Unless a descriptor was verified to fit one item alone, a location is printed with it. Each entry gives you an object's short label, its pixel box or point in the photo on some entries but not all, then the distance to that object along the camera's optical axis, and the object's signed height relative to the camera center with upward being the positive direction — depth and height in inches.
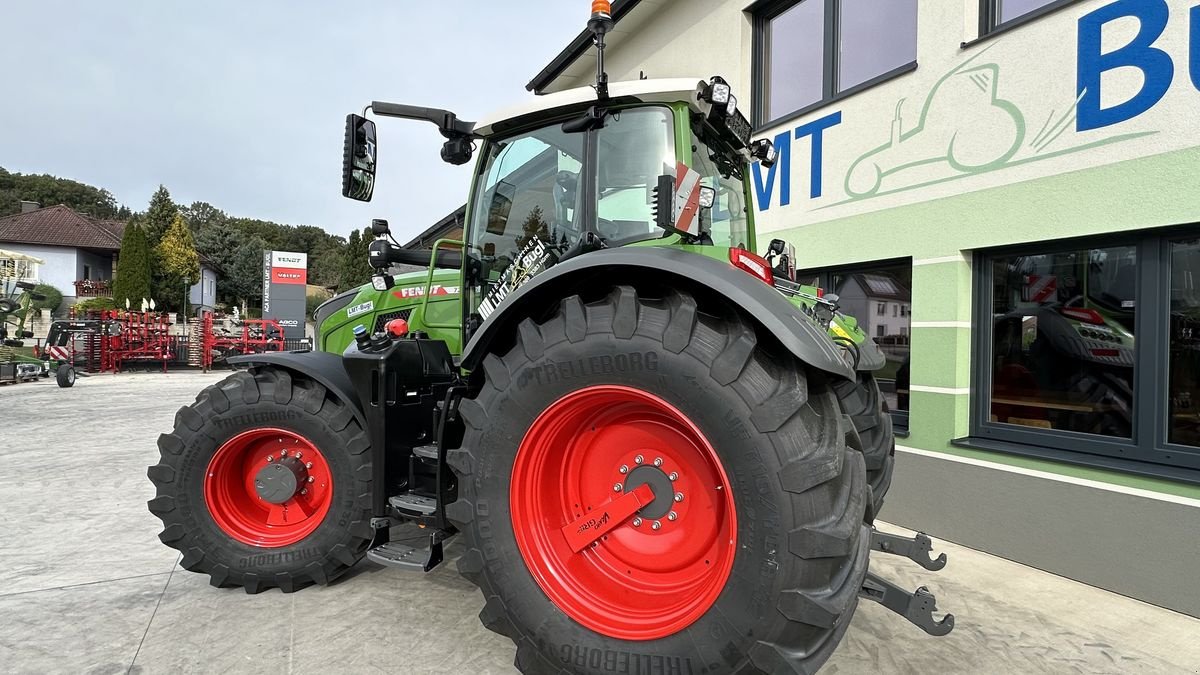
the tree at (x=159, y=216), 1413.6 +272.3
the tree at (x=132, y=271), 1193.4 +119.6
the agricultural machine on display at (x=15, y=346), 530.6 -14.1
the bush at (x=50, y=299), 1139.8 +61.7
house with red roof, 1363.2 +187.0
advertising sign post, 979.8 +77.3
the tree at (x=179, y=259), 1321.4 +161.6
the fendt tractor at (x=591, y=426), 69.0 -12.5
